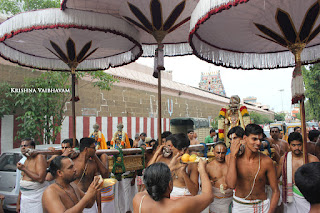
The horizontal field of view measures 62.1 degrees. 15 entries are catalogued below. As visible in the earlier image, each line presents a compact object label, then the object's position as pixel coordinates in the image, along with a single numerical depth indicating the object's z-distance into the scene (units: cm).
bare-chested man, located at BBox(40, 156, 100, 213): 228
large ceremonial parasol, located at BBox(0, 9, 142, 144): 371
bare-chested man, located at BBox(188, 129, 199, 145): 792
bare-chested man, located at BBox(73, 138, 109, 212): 382
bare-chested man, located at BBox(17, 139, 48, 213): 421
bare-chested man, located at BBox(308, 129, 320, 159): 471
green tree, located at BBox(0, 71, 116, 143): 866
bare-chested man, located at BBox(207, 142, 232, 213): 373
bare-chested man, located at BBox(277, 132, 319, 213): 343
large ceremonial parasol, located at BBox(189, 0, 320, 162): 311
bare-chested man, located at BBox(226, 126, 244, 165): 354
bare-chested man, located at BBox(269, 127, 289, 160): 607
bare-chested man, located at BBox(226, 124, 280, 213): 298
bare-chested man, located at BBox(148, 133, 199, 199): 310
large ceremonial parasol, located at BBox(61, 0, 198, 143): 427
